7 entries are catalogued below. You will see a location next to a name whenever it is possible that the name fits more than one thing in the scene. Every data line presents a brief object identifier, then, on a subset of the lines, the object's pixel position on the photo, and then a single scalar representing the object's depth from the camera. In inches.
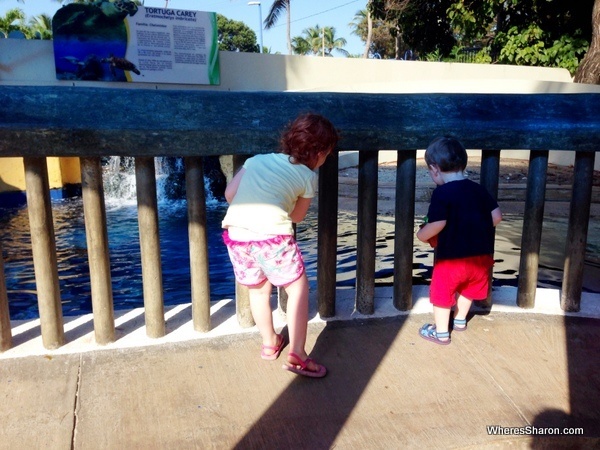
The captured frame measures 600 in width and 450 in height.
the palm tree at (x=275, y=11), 1326.3
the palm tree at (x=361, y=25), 1805.6
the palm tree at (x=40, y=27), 1241.4
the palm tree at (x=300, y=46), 2333.9
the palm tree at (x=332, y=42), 2333.9
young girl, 88.4
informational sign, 647.1
